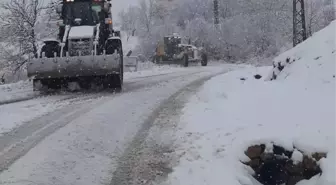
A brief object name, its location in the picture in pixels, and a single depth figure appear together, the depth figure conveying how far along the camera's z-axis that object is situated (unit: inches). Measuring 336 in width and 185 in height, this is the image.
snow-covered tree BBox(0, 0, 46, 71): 1163.9
